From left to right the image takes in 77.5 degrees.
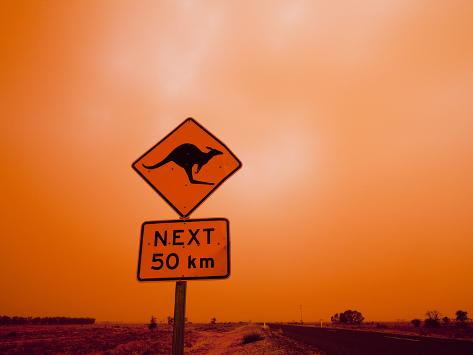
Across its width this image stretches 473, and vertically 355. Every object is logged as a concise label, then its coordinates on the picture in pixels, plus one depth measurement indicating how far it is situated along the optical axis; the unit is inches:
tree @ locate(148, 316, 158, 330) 3064.2
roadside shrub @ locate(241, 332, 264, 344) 1079.1
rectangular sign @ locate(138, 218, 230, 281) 82.7
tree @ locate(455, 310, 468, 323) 2842.0
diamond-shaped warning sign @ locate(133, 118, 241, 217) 96.1
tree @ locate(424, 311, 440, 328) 2151.6
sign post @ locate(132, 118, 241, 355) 82.7
